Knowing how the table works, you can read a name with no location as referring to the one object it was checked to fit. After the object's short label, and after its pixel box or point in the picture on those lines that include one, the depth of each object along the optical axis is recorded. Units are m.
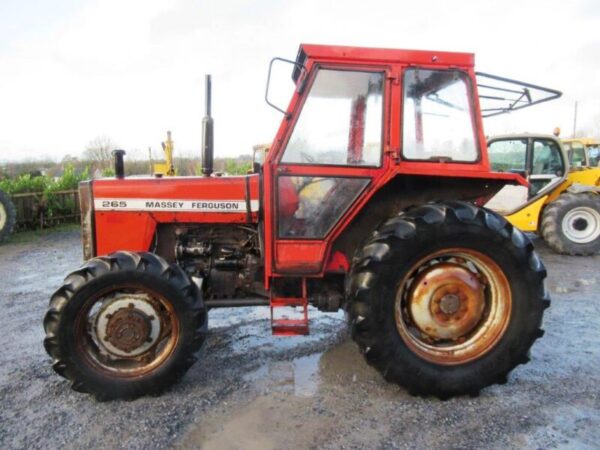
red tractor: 3.07
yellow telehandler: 8.13
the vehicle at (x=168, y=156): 10.50
